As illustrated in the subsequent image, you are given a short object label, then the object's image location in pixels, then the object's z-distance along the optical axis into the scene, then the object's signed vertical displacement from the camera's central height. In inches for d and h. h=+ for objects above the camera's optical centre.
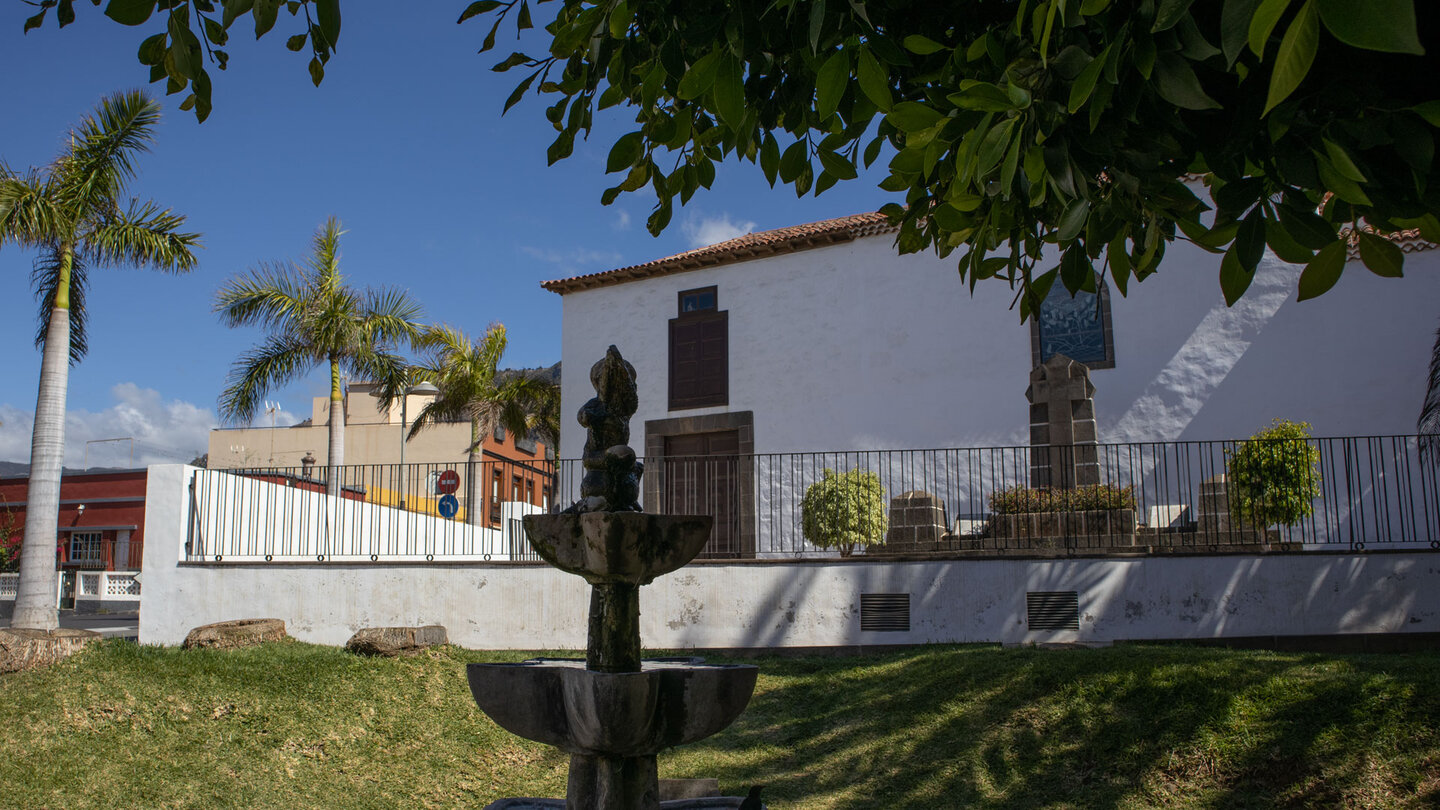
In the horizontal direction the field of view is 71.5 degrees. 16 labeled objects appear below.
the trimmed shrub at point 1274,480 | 429.1 +25.5
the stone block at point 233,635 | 421.7 -39.1
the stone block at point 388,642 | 403.9 -40.1
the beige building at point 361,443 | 1630.2 +171.6
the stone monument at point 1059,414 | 506.3 +64.9
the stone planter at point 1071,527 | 437.4 +5.9
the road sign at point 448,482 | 572.7 +34.7
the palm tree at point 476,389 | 944.3 +145.3
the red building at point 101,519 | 1424.7 +35.6
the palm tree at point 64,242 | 486.6 +157.0
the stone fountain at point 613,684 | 183.0 -26.4
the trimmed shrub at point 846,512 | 487.5 +14.0
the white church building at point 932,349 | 561.6 +120.4
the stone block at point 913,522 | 503.8 +9.4
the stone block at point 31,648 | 354.9 -37.4
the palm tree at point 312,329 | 770.2 +166.2
